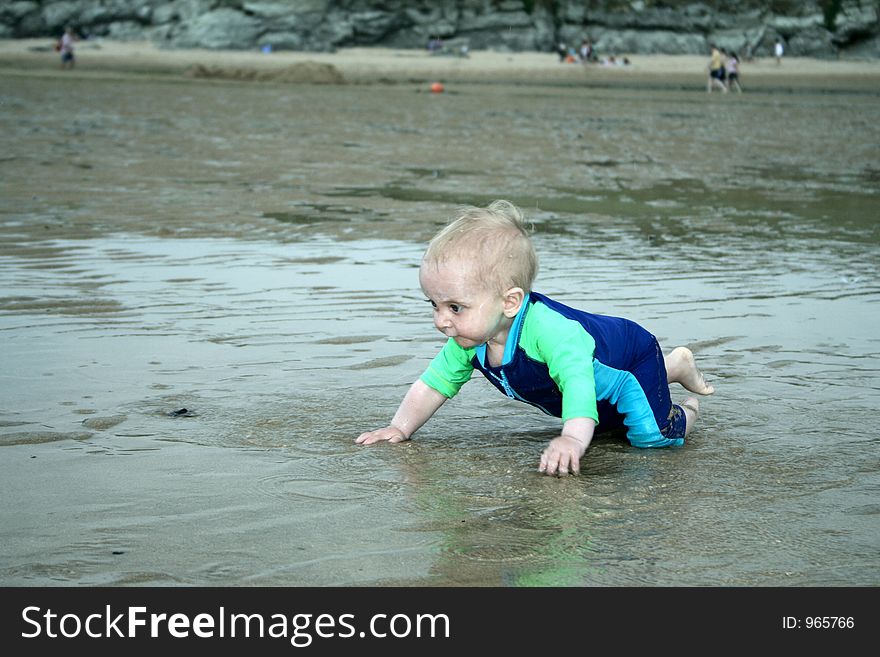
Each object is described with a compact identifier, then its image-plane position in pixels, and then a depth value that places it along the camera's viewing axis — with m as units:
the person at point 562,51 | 50.12
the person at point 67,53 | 38.55
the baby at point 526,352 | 3.63
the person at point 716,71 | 36.44
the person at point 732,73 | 36.88
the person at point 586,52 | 47.84
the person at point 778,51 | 50.69
